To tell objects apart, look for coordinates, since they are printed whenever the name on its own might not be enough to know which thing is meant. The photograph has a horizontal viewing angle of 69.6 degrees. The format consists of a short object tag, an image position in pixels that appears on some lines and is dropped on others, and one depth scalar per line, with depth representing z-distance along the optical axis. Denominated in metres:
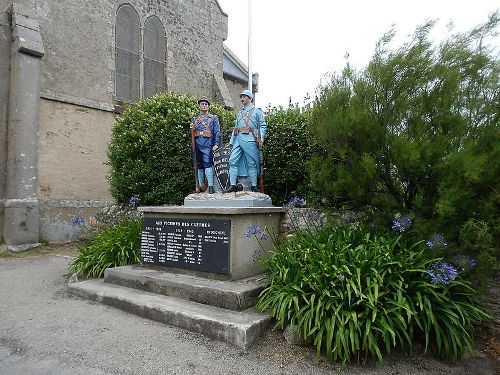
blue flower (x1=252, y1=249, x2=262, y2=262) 4.85
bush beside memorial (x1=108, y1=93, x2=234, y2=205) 7.49
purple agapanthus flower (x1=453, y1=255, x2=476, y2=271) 3.41
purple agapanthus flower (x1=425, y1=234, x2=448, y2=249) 3.48
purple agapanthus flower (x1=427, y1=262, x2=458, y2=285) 3.19
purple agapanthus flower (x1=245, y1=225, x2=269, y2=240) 4.26
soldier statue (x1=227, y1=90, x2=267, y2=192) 5.27
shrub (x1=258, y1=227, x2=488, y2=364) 3.15
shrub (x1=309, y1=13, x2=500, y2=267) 3.50
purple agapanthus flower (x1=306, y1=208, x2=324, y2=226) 4.92
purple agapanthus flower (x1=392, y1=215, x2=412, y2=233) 3.65
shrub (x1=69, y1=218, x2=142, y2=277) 5.71
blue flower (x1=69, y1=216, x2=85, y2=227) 6.24
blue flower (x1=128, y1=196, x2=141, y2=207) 6.97
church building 8.84
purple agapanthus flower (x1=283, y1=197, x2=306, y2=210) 5.15
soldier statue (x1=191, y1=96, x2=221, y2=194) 5.85
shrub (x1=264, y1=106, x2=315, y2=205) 6.18
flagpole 13.98
